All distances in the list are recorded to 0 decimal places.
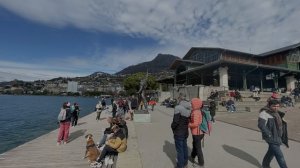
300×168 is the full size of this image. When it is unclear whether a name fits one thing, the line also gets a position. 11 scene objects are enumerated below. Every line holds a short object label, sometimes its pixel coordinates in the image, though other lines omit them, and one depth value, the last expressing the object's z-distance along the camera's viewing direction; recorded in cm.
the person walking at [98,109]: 1038
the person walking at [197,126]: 321
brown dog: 374
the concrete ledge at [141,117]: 871
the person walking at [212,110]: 838
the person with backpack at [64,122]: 528
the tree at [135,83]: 3432
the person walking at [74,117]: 872
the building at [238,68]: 1798
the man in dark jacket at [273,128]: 275
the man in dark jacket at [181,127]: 305
